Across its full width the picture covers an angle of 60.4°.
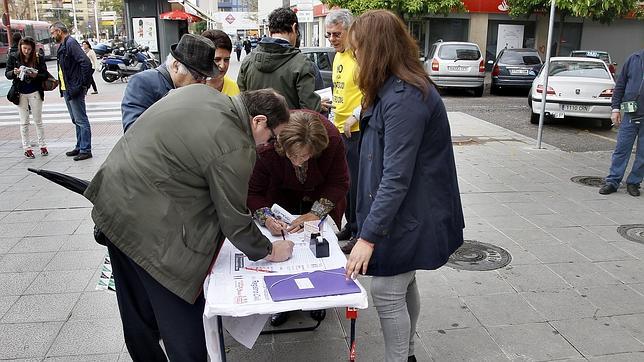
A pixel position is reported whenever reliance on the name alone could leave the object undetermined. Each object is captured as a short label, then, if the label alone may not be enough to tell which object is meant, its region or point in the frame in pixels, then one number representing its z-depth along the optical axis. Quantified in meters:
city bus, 30.58
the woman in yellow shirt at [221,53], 3.71
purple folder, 2.16
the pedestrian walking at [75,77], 7.39
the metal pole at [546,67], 7.89
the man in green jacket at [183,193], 2.03
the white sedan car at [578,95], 10.45
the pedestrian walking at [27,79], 7.45
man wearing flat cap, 2.73
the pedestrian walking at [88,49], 21.32
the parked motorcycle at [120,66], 20.16
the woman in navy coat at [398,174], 2.22
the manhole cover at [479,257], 4.19
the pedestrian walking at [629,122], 5.86
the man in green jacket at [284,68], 4.05
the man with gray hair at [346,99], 4.17
